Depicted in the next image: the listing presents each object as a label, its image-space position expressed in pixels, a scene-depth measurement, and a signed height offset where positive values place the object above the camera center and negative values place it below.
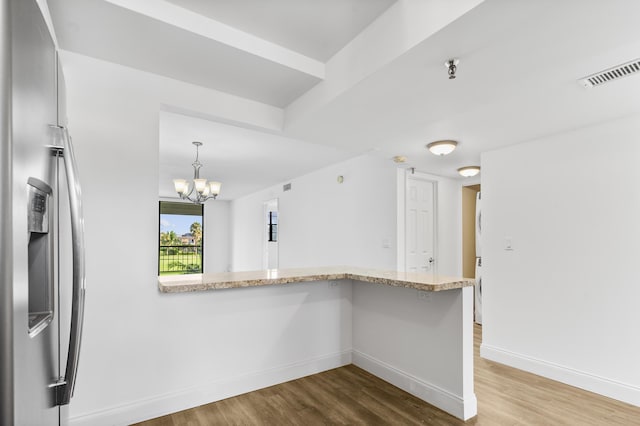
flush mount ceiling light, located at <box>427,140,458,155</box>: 3.43 +0.68
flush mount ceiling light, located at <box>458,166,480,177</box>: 4.56 +0.57
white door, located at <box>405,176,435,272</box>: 4.61 -0.19
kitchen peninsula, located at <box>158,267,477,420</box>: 2.34 -0.88
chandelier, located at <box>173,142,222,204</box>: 4.40 +0.33
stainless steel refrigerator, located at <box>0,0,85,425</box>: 0.61 -0.04
